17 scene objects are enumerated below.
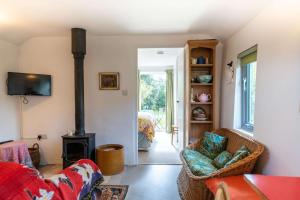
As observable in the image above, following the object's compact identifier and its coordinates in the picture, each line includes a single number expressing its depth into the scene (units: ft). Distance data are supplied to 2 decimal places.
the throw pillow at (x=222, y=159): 8.33
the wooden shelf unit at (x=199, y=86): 11.68
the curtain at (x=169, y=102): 23.15
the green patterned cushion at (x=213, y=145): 9.91
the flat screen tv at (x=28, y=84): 11.30
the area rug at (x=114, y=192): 8.59
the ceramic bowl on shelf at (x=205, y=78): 11.79
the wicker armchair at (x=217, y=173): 7.14
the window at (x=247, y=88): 9.30
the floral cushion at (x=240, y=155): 7.43
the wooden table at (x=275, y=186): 3.29
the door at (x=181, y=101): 13.08
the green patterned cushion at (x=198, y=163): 7.70
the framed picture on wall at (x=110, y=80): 12.53
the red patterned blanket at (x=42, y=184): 3.51
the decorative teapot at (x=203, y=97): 11.92
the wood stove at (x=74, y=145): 11.04
